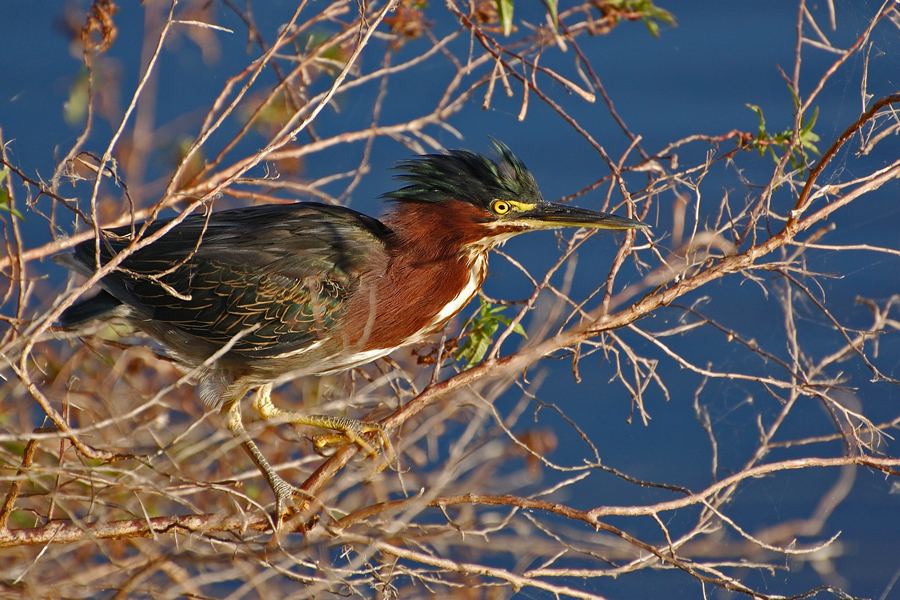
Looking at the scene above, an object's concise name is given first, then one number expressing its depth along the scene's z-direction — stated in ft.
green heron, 20.43
